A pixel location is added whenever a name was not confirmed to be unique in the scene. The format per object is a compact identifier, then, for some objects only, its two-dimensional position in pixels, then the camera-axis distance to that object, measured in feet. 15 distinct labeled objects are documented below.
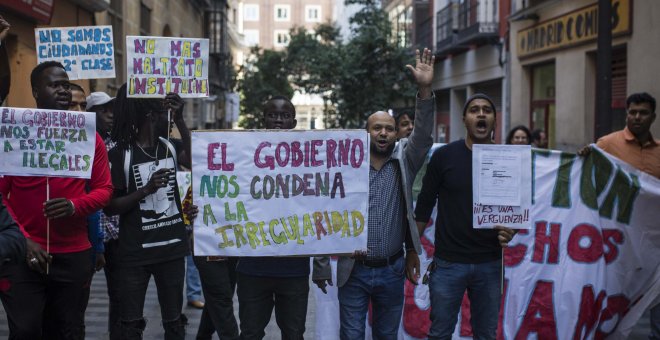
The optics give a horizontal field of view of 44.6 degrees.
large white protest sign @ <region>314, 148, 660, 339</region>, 19.86
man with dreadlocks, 16.16
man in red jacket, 14.32
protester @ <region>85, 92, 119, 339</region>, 18.85
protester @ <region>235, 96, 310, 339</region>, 15.65
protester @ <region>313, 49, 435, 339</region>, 16.03
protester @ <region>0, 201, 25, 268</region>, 10.31
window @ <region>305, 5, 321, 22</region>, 273.95
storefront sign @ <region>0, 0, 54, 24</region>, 32.37
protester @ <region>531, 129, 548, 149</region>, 30.99
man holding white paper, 16.38
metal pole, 28.53
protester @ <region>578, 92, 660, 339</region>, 22.14
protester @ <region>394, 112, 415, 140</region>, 24.64
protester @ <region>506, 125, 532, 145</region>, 25.34
